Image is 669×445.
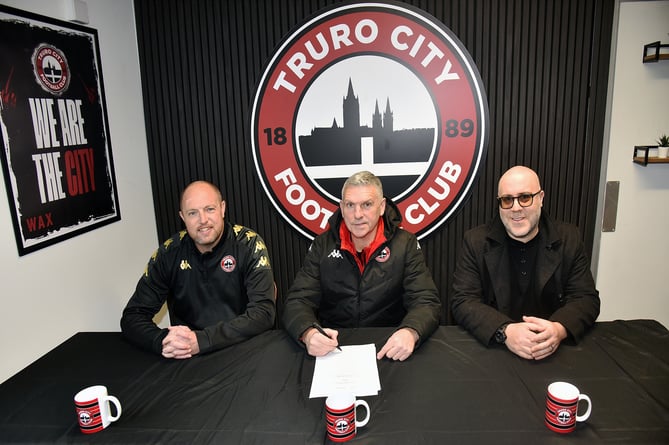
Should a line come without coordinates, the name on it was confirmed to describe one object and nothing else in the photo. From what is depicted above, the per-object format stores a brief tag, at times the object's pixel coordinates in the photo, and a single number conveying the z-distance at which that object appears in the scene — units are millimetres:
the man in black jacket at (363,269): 2027
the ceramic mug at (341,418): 1126
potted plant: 2488
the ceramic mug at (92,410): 1215
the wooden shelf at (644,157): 2498
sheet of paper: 1349
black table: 1163
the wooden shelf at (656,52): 2441
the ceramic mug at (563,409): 1117
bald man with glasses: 1901
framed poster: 1825
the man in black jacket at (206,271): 2059
